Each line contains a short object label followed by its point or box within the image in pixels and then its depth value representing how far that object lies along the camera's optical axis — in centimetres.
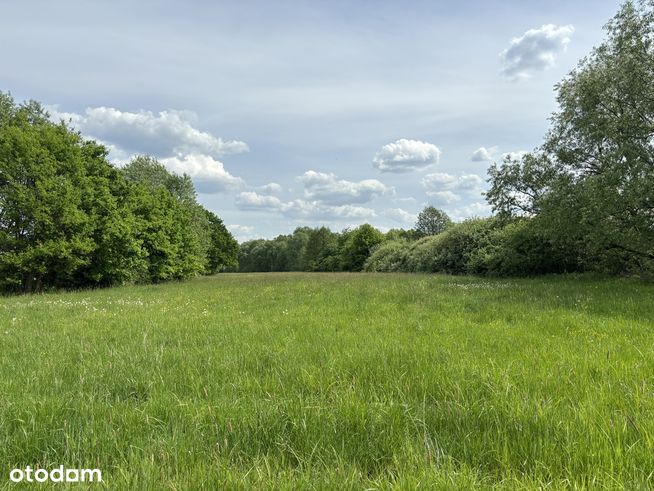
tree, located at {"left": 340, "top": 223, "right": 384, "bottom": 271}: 8575
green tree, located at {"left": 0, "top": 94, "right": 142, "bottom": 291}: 2164
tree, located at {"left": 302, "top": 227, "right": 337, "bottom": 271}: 10475
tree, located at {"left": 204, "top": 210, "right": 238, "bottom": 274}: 7394
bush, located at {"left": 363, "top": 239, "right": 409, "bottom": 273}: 5200
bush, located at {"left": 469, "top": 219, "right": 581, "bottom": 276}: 2576
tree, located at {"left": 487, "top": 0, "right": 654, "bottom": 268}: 1591
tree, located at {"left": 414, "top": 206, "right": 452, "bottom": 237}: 9456
